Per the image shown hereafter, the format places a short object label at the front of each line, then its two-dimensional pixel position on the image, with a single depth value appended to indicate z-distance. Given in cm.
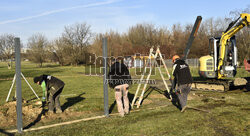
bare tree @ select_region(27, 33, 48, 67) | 5688
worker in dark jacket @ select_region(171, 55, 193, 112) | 816
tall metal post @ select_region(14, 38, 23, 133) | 636
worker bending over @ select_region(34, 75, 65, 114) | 836
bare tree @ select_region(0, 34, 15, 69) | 5681
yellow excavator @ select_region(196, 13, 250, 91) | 1310
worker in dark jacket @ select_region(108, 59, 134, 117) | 802
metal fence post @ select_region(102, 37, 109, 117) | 789
